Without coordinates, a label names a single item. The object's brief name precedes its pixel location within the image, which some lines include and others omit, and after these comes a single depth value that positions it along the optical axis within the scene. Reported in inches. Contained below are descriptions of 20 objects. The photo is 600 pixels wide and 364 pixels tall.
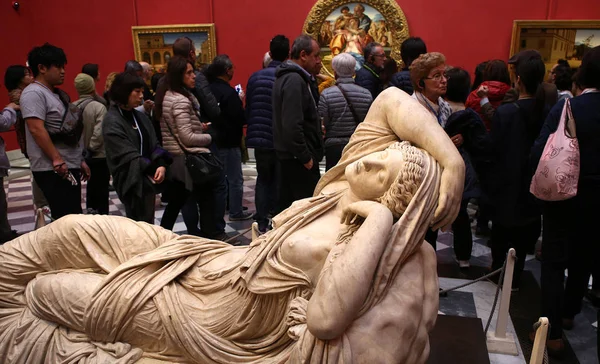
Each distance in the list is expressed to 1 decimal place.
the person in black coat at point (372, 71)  194.9
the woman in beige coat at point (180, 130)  153.4
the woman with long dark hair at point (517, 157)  134.0
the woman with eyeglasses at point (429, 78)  115.5
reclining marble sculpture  61.9
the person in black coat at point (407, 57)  153.1
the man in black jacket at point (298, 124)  147.9
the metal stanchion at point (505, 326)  112.9
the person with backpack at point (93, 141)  186.9
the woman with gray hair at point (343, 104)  169.2
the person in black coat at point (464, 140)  133.6
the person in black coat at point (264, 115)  178.8
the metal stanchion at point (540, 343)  77.2
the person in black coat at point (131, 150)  137.5
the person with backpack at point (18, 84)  180.9
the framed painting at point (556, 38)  257.3
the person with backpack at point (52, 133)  140.9
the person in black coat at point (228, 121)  200.2
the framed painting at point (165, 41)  319.3
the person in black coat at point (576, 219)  105.3
